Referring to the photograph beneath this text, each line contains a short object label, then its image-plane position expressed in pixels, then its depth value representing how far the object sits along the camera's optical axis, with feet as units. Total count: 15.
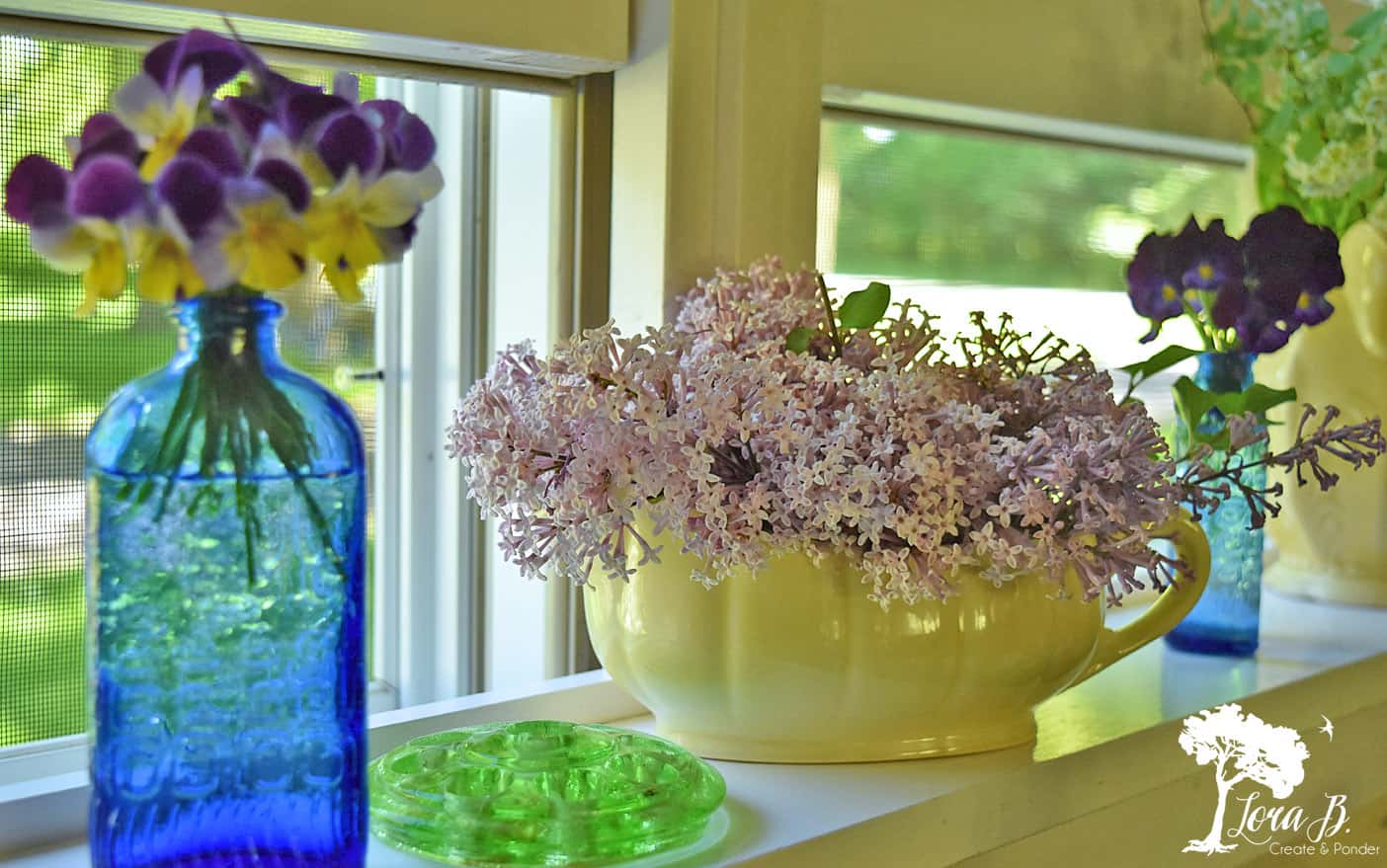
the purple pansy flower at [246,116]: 1.64
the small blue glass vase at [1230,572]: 3.51
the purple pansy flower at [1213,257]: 3.50
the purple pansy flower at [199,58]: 1.63
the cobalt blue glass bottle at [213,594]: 1.71
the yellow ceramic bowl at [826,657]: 2.35
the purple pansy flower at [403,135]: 1.71
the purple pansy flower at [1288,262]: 3.50
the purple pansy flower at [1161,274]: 3.52
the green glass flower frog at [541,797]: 2.04
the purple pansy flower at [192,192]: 1.54
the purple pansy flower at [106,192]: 1.56
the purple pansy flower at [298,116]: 1.65
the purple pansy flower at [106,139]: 1.63
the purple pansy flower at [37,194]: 1.58
